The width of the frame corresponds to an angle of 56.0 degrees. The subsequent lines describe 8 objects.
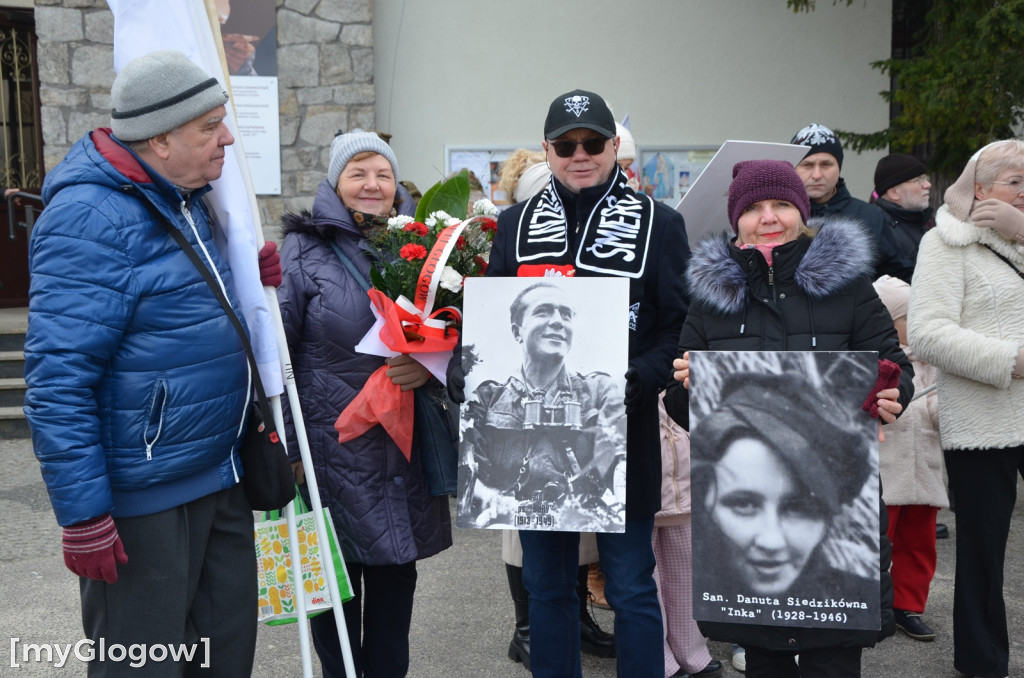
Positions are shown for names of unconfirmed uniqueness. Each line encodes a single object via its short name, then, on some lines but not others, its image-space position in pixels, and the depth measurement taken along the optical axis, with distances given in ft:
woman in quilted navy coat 10.45
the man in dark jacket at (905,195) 17.37
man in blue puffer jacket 7.45
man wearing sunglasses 9.78
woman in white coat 11.44
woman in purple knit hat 8.43
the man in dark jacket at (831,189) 15.03
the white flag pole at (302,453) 9.51
